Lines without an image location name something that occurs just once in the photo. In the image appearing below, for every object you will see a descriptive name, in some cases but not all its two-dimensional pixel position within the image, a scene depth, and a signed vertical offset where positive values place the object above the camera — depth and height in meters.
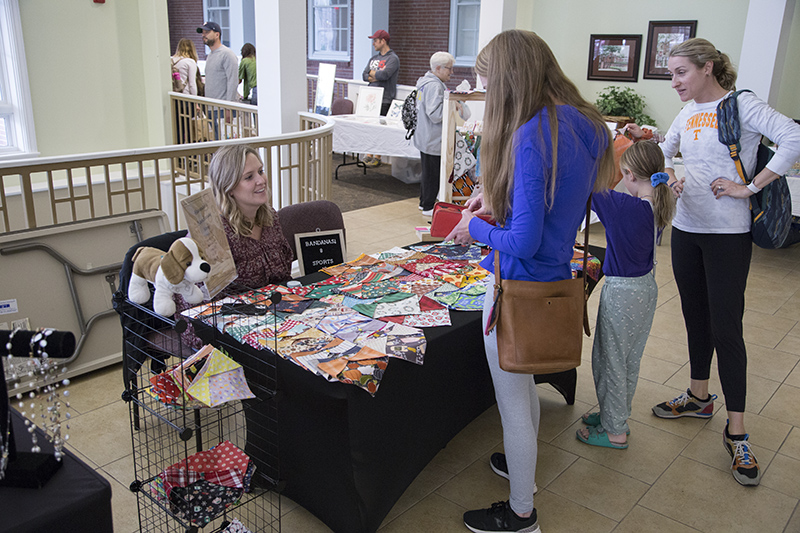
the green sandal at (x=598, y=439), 2.81 -1.53
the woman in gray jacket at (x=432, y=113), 6.33 -0.42
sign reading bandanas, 3.02 -0.83
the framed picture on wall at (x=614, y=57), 8.79 +0.22
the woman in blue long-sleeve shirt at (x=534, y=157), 1.72 -0.22
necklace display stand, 1.19 -0.68
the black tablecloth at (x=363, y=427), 1.93 -1.12
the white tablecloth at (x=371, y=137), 7.57 -0.81
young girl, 2.46 -0.76
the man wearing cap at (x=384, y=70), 8.84 -0.04
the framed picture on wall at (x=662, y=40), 8.34 +0.44
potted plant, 8.73 -0.42
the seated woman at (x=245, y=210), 2.57 -0.57
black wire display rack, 1.77 -1.27
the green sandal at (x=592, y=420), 2.92 -1.50
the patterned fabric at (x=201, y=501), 1.73 -1.14
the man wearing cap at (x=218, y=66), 7.62 -0.04
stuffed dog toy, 1.73 -0.55
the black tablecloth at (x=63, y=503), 1.14 -0.77
